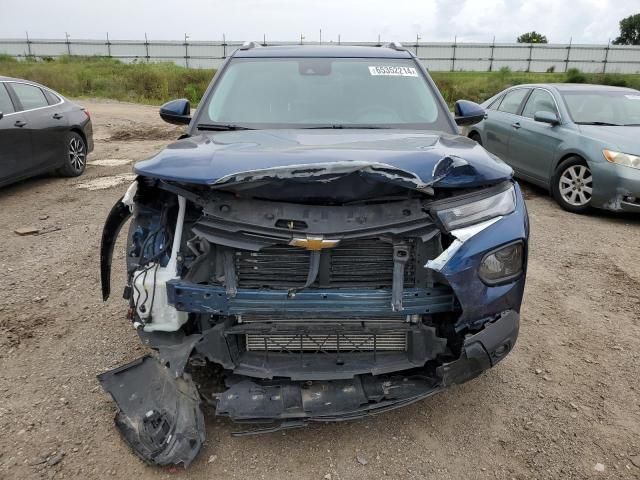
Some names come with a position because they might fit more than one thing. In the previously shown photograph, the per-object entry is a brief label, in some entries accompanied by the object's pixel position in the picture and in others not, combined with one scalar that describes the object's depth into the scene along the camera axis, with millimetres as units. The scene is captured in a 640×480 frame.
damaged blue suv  2252
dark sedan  6641
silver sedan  6023
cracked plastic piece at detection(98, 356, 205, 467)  2344
